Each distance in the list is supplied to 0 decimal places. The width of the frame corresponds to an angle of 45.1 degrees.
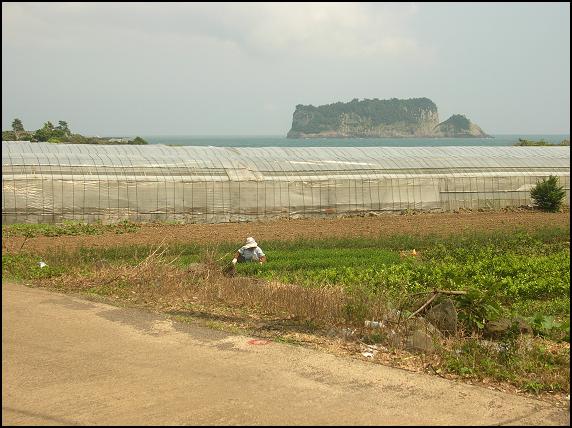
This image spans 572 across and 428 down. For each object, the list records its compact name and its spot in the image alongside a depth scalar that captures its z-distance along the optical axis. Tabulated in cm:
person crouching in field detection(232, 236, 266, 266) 1493
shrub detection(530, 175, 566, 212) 2812
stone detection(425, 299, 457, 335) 805
